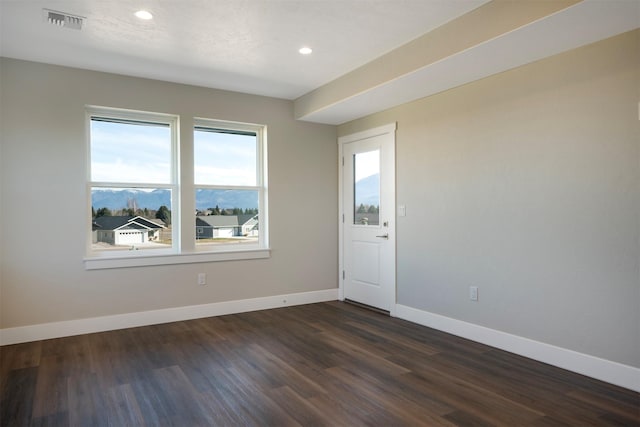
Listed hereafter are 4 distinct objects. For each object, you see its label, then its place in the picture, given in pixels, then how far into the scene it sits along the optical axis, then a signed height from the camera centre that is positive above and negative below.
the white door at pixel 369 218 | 4.63 -0.06
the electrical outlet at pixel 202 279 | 4.57 -0.74
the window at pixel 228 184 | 4.73 +0.35
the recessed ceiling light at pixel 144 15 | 2.87 +1.43
